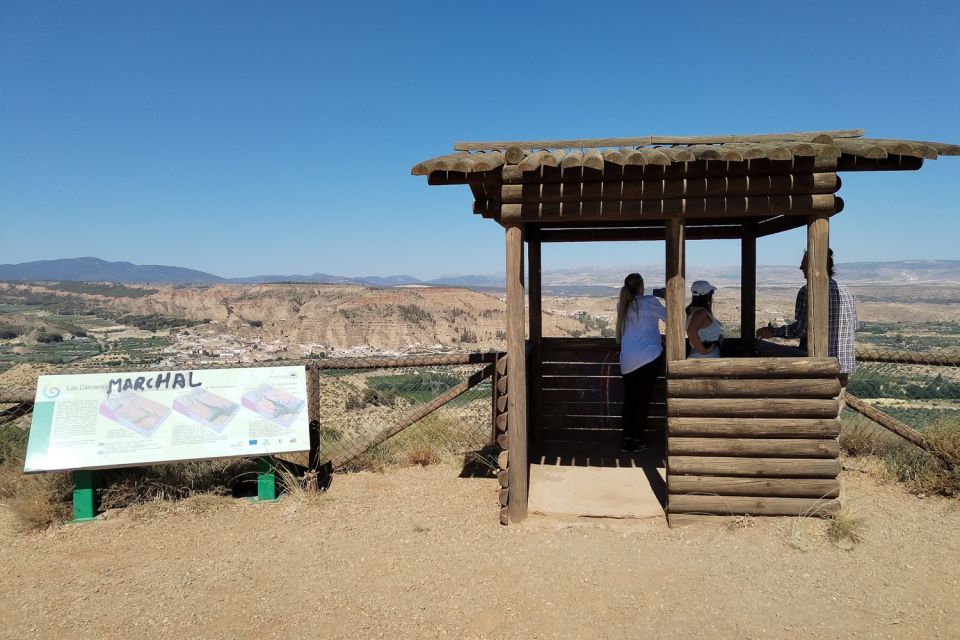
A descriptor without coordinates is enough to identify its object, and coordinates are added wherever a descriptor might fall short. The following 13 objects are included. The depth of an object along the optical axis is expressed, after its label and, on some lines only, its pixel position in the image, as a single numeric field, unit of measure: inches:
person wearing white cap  208.1
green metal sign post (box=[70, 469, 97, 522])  203.3
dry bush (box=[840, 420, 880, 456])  256.7
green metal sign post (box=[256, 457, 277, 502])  217.3
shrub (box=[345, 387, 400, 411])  474.3
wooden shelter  180.2
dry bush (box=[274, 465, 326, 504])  217.9
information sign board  201.0
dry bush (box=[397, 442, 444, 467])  261.6
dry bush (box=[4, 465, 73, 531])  197.8
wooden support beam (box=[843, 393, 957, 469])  226.1
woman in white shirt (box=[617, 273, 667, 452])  223.0
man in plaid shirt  202.7
